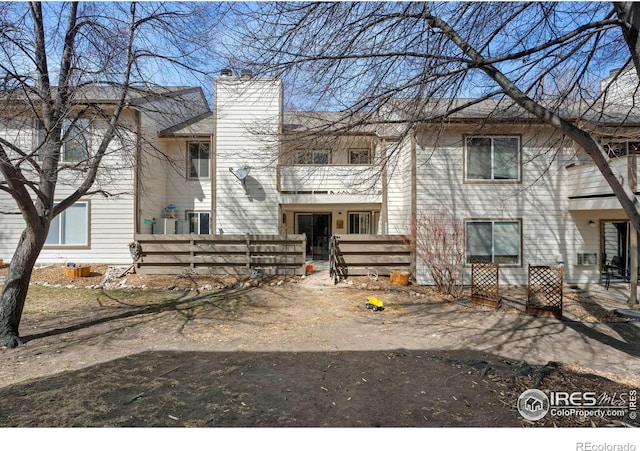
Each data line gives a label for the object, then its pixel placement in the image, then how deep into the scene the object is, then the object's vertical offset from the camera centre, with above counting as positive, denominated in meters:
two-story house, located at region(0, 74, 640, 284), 6.88 +1.24
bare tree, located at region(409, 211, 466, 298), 8.98 -0.66
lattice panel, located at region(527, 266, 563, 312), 7.04 -1.79
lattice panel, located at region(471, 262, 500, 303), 7.82 -1.56
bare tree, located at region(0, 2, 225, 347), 4.72 +2.03
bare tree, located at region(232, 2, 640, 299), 4.07 +2.51
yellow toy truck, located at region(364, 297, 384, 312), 7.11 -1.83
